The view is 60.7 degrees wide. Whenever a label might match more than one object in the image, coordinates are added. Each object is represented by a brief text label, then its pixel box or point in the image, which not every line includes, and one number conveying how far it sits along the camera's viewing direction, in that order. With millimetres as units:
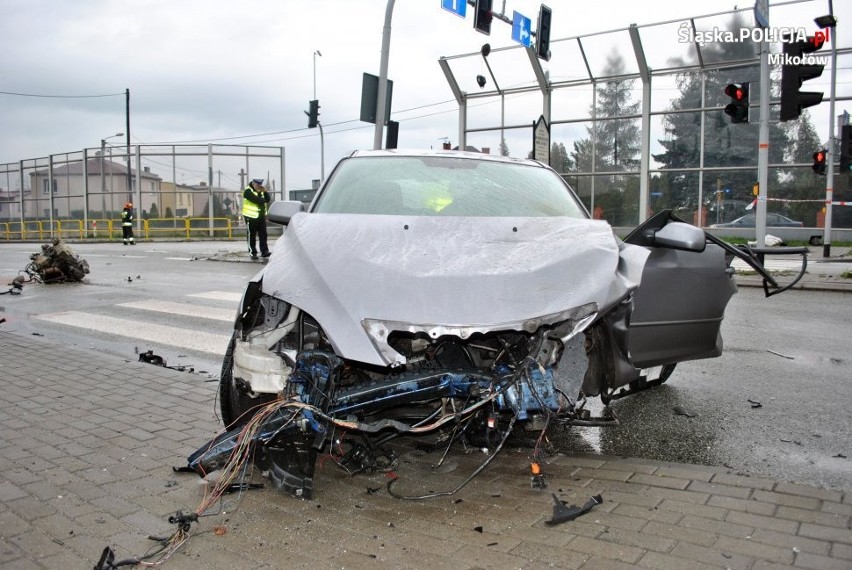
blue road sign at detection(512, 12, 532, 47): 18328
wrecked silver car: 3264
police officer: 17484
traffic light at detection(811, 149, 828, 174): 17453
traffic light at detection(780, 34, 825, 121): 12241
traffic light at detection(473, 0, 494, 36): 16375
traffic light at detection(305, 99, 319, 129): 23953
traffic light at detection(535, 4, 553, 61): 18438
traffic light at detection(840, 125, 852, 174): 18094
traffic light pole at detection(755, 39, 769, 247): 13109
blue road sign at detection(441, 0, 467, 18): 15734
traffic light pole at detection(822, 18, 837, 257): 18886
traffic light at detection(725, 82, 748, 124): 13477
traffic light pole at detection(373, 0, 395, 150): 13719
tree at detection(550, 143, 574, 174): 23859
